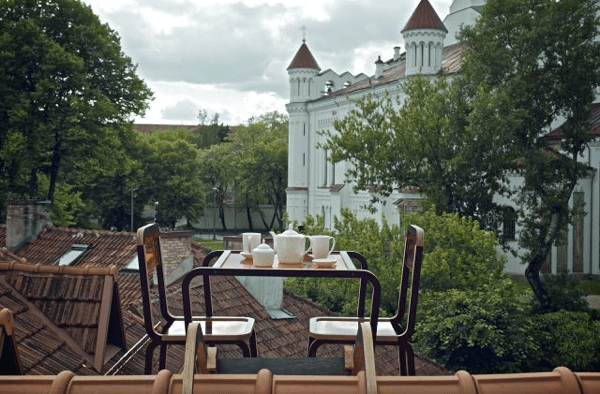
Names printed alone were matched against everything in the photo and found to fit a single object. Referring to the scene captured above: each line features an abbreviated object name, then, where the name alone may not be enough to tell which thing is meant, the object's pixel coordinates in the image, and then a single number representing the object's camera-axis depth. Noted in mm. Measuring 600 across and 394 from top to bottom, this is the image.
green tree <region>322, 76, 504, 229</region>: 30000
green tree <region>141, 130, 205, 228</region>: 57844
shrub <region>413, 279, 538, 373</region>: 21922
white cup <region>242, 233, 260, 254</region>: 4477
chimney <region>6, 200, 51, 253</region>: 18594
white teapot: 4090
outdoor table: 3656
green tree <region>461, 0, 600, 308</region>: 28125
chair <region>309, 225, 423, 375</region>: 3707
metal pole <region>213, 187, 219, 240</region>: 70112
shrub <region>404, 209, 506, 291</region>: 24500
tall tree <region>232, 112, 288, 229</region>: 70562
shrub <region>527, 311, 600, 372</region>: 22703
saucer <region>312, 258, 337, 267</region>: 4102
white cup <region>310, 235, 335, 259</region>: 4293
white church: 38156
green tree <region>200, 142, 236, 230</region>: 74188
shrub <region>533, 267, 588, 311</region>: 27109
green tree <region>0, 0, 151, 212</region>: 31844
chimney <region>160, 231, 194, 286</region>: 15070
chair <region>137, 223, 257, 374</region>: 3814
